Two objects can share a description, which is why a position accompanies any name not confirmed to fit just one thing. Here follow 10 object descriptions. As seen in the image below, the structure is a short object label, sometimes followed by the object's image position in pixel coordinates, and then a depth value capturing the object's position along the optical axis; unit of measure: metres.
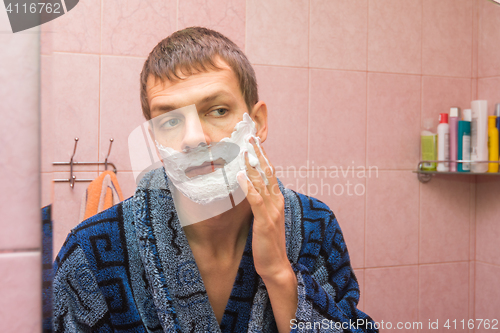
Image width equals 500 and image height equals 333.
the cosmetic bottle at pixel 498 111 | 1.13
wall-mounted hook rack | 0.89
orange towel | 0.87
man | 0.61
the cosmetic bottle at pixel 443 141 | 1.17
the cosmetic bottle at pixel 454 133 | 1.16
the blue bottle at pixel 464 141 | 1.16
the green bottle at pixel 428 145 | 1.20
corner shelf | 1.15
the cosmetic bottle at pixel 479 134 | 1.14
